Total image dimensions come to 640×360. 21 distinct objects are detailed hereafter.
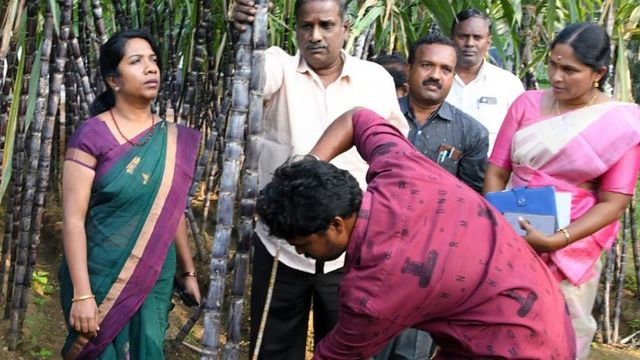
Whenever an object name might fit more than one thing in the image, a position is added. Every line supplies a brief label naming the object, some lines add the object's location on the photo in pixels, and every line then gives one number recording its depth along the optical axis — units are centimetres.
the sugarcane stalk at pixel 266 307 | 200
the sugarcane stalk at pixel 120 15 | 326
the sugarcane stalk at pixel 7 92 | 296
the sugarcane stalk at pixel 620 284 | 430
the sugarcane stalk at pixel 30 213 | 270
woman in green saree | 222
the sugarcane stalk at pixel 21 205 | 276
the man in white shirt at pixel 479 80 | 322
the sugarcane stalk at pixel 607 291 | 416
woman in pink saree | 221
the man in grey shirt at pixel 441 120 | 273
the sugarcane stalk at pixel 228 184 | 206
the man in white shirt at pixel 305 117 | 242
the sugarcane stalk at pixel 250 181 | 206
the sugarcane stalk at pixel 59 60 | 271
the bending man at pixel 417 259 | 154
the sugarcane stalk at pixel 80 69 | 308
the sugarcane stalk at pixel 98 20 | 309
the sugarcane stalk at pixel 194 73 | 322
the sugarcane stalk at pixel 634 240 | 411
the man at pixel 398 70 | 319
